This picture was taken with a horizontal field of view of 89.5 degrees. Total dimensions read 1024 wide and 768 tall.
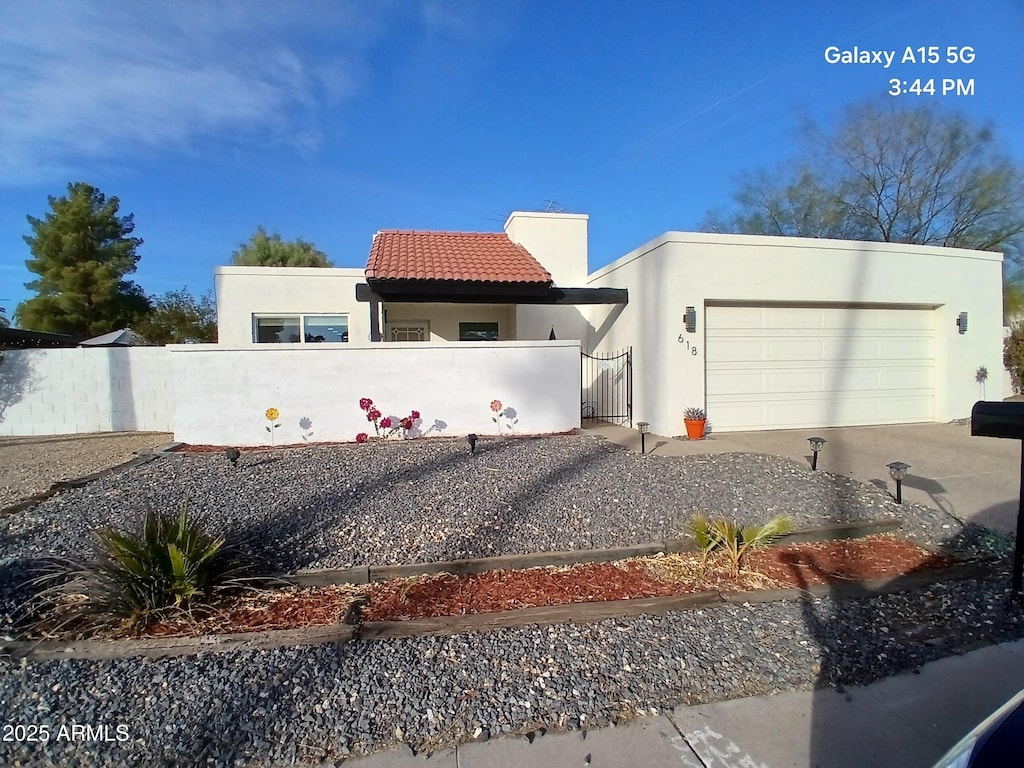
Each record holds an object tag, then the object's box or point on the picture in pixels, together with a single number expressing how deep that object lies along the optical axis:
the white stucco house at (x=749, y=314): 9.41
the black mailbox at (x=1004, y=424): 3.22
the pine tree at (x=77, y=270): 24.03
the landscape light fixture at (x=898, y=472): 5.14
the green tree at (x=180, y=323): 22.66
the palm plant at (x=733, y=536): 3.89
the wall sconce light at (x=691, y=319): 9.22
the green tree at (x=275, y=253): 27.95
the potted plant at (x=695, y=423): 8.99
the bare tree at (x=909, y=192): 18.66
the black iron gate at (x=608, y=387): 10.86
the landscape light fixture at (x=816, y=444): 6.14
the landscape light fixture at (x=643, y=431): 7.51
